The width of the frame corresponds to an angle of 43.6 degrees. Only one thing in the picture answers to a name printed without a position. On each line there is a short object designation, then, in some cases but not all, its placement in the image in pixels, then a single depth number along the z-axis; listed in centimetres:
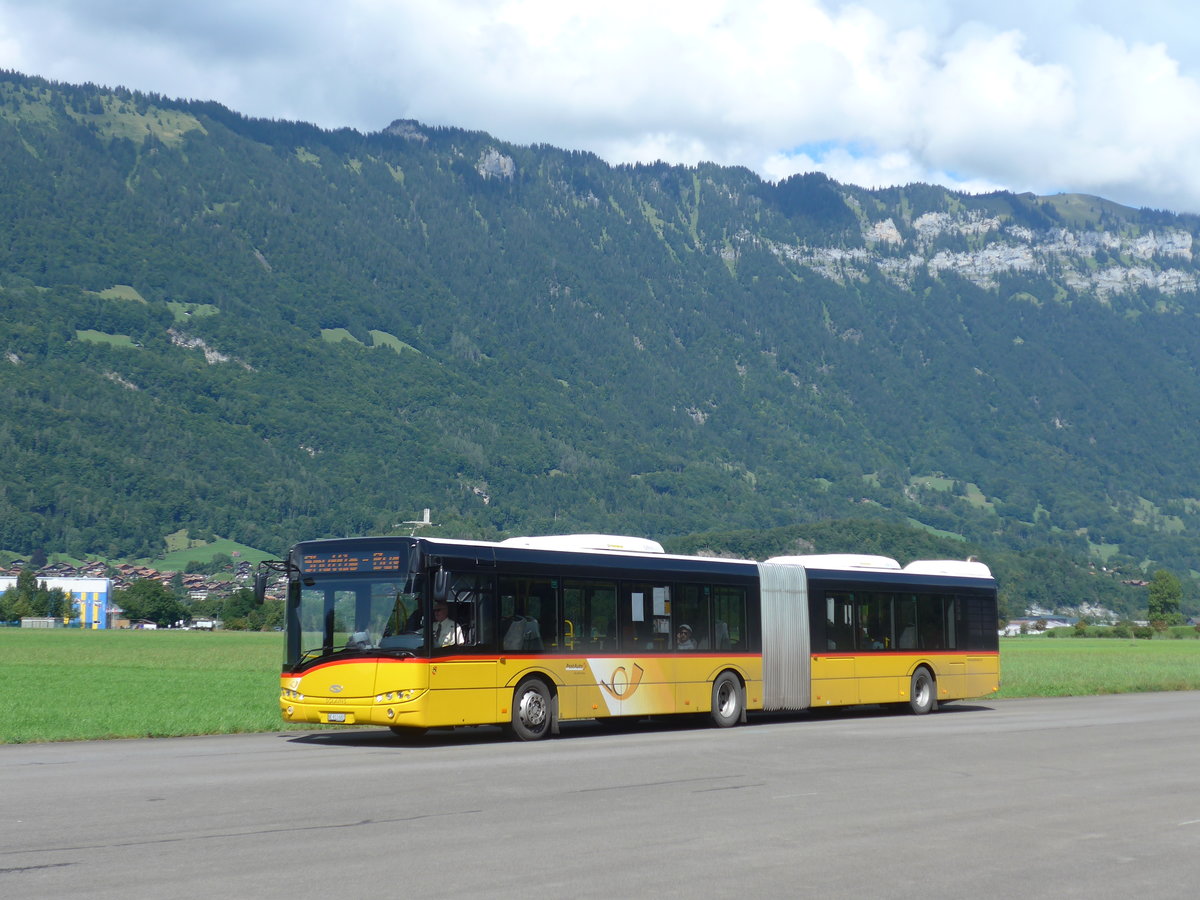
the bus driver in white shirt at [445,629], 2038
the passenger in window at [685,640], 2448
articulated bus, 2034
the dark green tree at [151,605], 18800
